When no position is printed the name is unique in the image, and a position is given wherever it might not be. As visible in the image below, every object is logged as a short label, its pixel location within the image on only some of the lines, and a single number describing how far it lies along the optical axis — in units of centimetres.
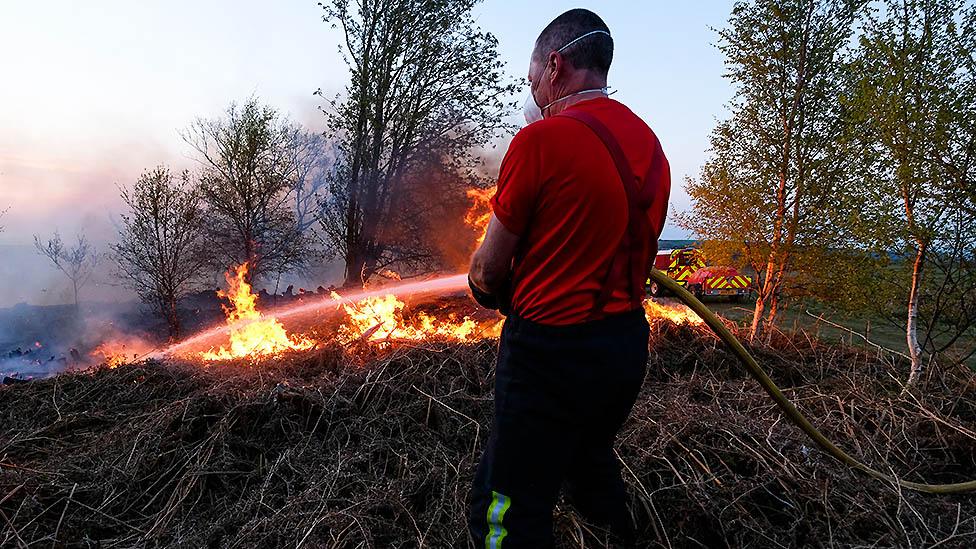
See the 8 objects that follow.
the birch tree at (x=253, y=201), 1441
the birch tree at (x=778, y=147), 761
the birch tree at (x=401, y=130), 1329
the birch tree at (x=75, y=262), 1885
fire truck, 1930
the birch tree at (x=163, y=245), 1237
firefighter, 165
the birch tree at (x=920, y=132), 491
